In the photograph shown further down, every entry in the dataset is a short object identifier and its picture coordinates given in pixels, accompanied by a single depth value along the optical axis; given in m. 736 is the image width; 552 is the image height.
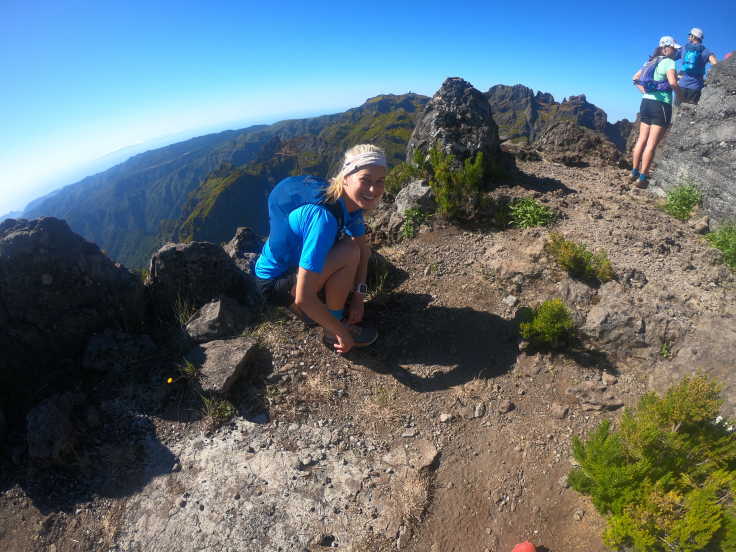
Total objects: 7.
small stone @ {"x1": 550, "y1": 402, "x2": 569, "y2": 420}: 3.26
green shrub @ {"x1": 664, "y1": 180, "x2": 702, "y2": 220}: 5.55
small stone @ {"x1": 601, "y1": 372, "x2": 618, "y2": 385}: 3.33
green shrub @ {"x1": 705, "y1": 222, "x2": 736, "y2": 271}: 4.36
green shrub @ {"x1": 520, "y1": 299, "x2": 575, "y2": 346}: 3.53
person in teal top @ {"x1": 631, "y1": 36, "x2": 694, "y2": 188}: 6.23
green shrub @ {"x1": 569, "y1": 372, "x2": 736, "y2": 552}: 2.07
